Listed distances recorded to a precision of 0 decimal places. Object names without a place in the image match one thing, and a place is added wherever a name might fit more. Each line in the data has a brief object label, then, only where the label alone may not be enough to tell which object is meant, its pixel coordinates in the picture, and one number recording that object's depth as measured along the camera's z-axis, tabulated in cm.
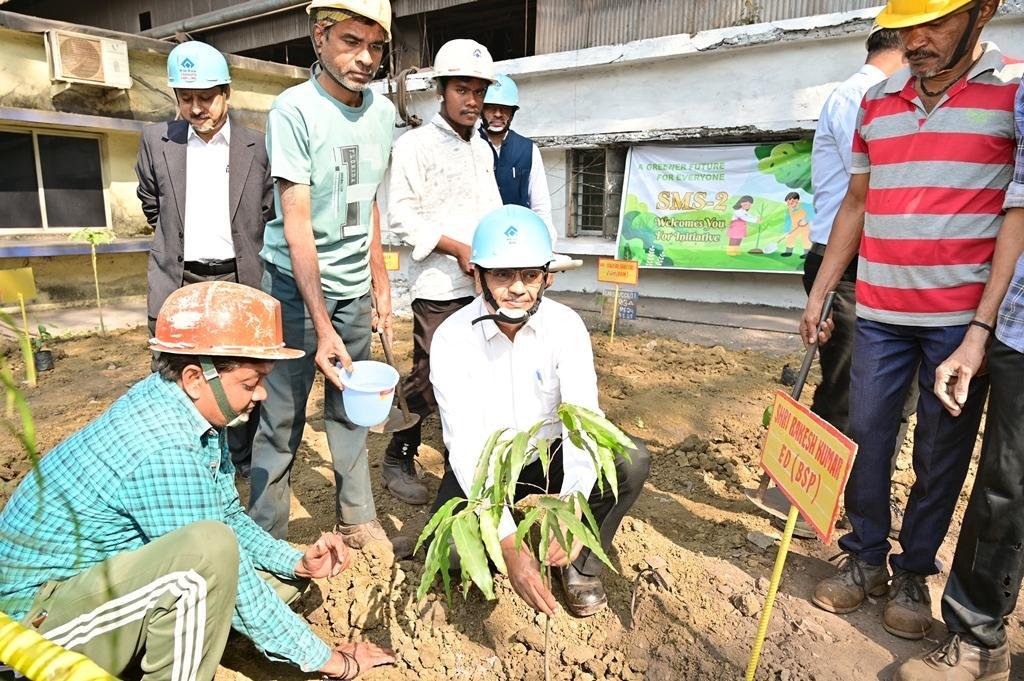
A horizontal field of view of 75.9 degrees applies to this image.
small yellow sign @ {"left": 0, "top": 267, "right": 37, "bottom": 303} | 520
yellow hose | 94
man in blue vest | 324
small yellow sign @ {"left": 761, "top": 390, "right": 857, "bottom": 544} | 168
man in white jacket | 289
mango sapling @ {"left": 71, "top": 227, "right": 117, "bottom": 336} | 642
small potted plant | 572
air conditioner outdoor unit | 680
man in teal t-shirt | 228
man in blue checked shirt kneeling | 163
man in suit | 316
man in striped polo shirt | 192
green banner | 699
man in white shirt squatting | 222
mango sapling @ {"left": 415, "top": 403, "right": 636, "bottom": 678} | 144
